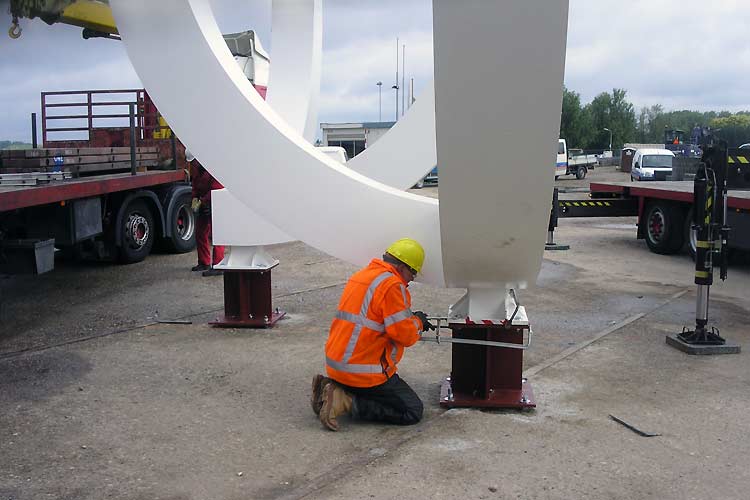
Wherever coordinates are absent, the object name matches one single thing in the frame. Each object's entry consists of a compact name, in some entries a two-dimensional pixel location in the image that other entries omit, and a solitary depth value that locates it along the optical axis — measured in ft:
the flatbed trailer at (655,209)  39.29
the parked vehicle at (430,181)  111.65
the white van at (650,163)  96.22
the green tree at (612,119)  286.25
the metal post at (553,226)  39.91
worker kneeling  15.40
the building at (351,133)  124.77
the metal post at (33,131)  38.61
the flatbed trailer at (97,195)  25.23
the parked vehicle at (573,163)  124.36
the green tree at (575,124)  261.44
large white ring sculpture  12.10
